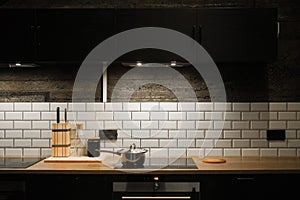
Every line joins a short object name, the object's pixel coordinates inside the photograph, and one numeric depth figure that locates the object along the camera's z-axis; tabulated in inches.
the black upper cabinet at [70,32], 134.6
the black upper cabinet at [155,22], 134.0
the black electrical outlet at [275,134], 147.7
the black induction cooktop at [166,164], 125.2
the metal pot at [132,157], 125.7
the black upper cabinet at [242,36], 133.6
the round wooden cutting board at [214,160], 133.8
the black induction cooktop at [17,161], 128.9
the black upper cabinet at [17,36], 134.8
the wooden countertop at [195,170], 119.9
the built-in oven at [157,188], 120.3
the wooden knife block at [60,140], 139.9
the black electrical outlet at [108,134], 149.2
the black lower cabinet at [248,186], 120.4
